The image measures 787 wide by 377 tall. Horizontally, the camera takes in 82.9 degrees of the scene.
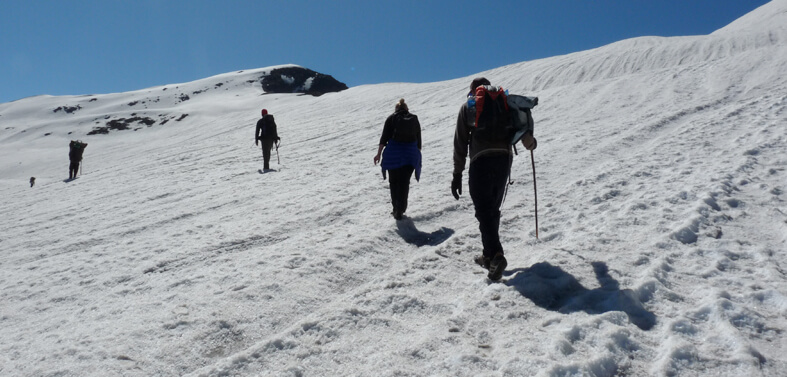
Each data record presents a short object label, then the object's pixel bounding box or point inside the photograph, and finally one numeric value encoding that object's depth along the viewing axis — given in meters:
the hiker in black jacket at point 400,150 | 6.14
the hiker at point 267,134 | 12.45
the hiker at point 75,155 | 16.80
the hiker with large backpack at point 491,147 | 3.93
